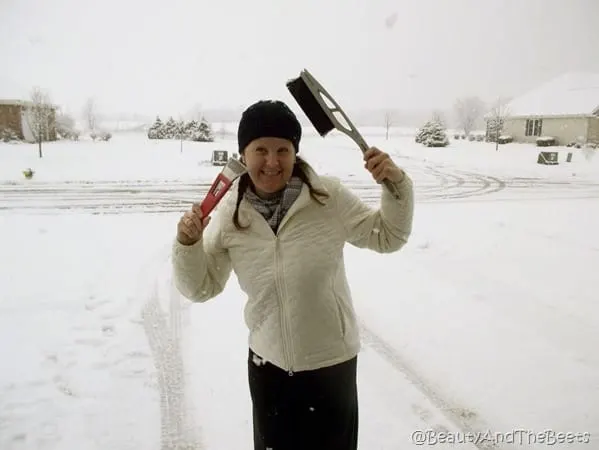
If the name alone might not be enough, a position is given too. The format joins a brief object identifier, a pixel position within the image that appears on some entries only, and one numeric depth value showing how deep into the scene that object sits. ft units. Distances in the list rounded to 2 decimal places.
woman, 4.97
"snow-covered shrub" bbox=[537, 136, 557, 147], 97.25
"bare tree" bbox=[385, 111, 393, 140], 113.22
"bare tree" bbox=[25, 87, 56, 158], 80.53
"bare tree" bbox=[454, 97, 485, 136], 128.36
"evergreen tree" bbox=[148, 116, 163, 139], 112.78
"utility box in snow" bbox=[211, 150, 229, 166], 65.87
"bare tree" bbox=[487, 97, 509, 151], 108.27
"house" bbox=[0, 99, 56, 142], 80.00
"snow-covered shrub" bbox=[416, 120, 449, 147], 104.88
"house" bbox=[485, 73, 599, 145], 91.15
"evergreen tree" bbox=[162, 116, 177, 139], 112.37
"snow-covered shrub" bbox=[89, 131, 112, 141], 100.17
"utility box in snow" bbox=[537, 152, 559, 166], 72.13
